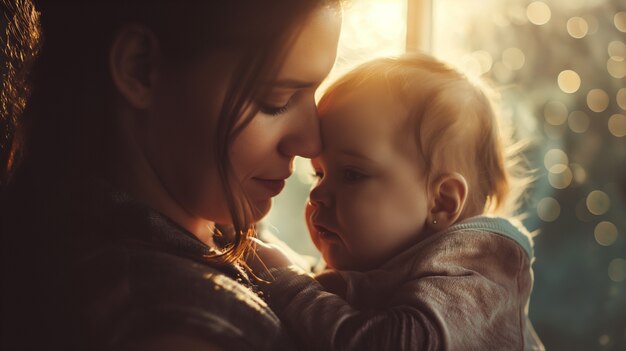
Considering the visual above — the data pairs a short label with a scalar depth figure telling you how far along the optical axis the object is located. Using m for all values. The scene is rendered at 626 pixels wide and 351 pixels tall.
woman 0.64
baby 0.95
